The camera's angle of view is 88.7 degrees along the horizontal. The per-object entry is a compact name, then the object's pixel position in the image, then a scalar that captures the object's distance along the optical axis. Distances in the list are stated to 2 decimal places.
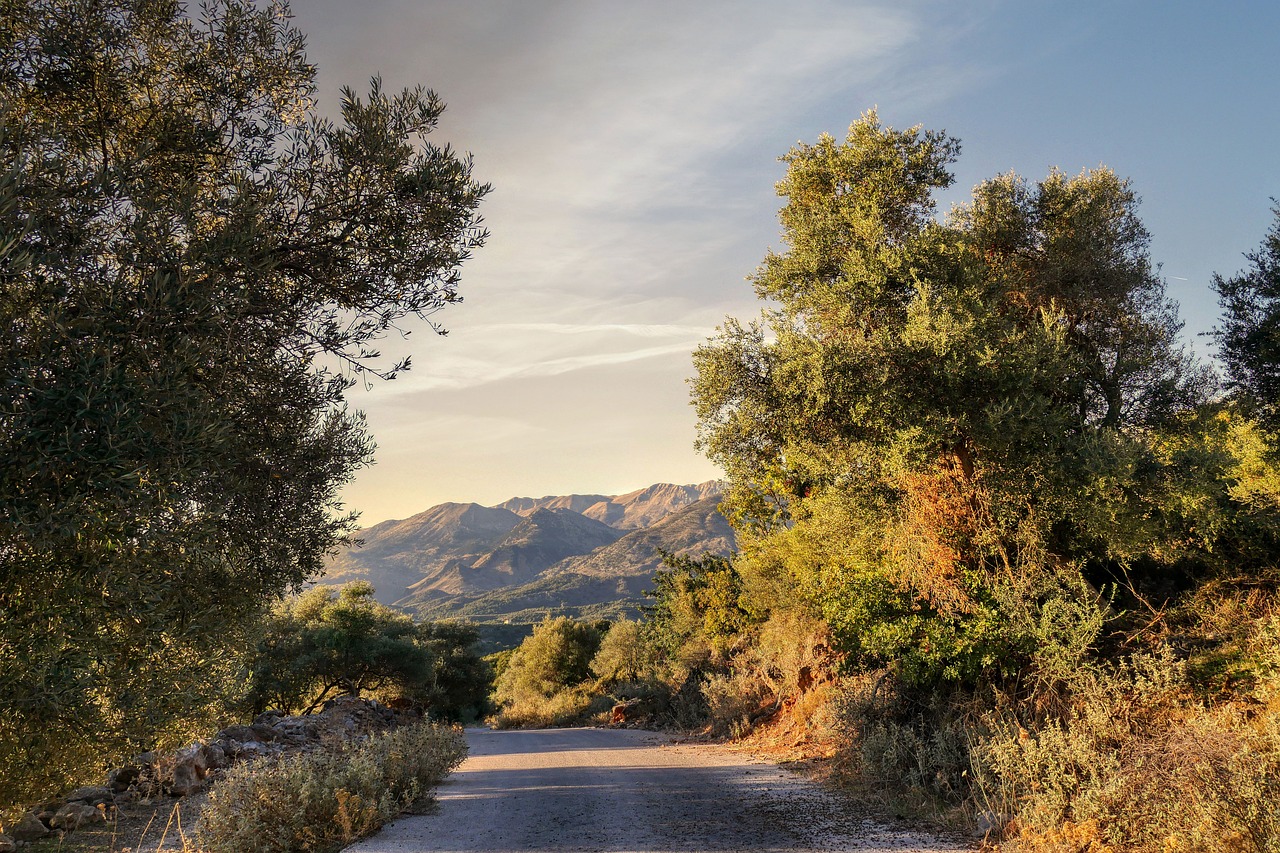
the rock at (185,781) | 12.16
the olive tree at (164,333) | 4.75
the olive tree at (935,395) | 12.27
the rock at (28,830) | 9.42
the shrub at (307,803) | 7.83
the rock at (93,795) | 11.20
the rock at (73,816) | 10.17
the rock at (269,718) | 18.62
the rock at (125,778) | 12.00
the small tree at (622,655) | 37.00
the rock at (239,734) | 15.81
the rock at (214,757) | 13.44
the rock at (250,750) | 14.80
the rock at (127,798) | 11.70
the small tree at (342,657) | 29.16
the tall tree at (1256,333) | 18.50
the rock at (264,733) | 17.00
